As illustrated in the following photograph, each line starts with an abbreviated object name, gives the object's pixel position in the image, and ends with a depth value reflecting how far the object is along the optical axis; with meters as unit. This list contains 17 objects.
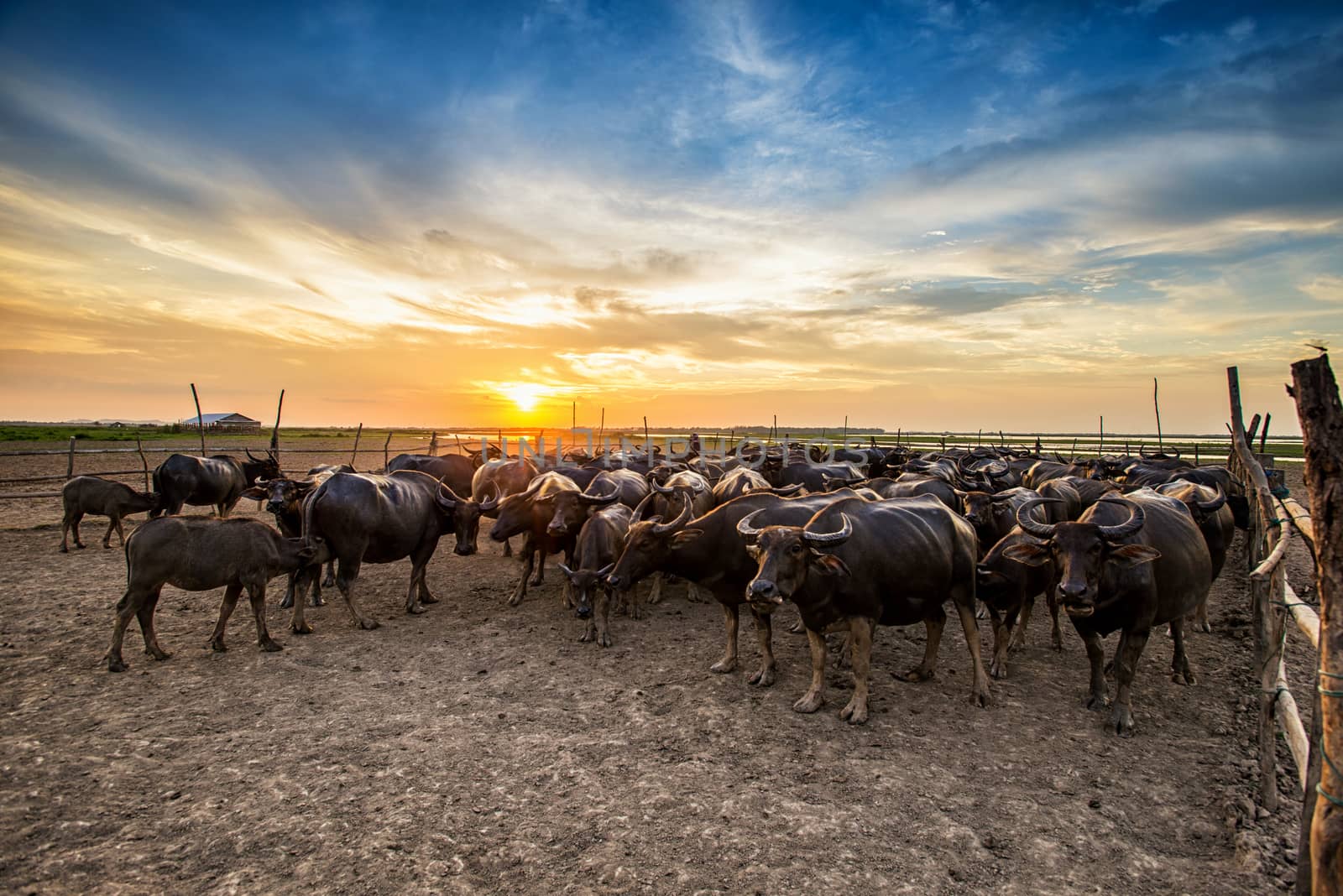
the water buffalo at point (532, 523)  10.20
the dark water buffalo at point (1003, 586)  7.21
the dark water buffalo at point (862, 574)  6.06
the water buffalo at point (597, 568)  8.43
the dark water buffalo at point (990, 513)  9.66
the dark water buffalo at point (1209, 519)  8.09
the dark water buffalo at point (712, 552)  7.37
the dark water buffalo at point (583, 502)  9.90
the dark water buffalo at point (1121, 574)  5.68
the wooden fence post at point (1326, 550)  2.78
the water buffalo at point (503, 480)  13.65
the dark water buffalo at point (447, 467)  16.86
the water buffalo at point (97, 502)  12.97
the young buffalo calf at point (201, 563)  7.02
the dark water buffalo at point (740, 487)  11.41
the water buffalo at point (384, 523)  8.73
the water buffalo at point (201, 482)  14.03
